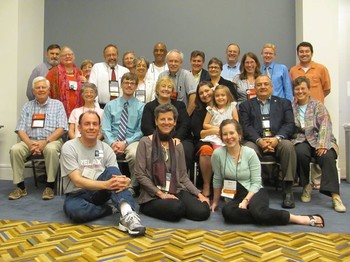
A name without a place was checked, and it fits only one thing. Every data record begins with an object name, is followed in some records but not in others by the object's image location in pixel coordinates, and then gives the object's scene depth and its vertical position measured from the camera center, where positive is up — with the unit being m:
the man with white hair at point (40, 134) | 3.43 +0.01
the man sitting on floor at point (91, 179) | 2.49 -0.36
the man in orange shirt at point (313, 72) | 3.97 +0.80
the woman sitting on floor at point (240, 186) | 2.48 -0.44
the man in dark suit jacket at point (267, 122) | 3.21 +0.14
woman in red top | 3.98 +0.66
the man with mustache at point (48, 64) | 4.28 +0.98
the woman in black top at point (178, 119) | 3.40 +0.20
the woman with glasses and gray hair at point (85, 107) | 3.66 +0.33
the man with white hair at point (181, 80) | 3.84 +0.68
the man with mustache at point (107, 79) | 4.06 +0.72
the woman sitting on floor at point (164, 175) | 2.63 -0.35
